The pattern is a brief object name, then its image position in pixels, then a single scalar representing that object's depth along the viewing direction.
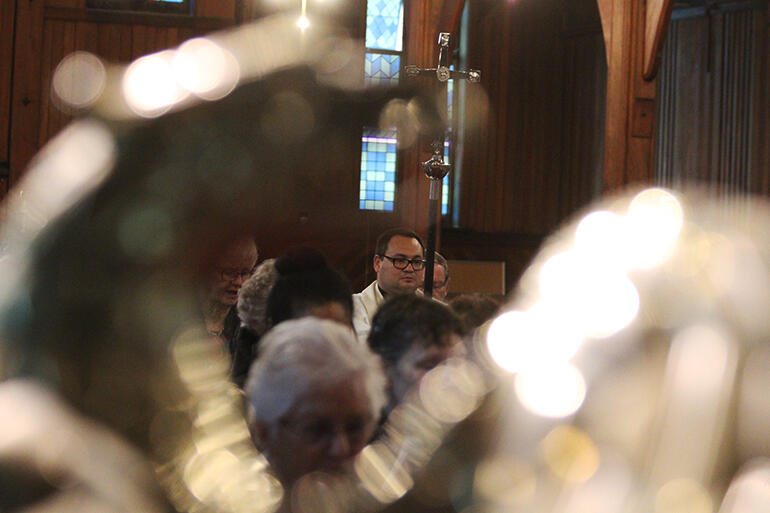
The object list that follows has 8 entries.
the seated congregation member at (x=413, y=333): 4.06
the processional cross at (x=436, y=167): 9.78
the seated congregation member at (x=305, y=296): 4.30
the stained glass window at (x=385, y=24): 20.72
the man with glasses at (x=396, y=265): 9.36
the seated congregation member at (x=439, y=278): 9.99
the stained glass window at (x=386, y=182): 19.79
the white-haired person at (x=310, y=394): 2.73
